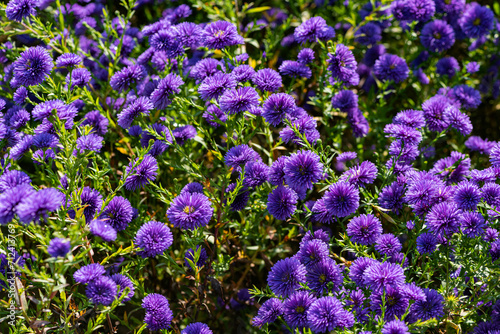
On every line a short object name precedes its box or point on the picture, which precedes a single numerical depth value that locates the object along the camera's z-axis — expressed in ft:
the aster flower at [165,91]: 3.70
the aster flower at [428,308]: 3.40
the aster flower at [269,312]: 3.51
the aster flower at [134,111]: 3.70
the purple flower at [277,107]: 3.59
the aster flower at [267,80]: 3.68
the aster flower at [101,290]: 3.41
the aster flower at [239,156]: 3.60
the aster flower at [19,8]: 3.79
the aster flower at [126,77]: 3.85
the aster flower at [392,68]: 4.05
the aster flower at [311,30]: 3.92
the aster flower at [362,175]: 3.56
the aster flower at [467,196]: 3.48
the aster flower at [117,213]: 3.57
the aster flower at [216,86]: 3.61
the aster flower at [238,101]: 3.54
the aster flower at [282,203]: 3.58
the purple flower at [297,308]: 3.42
